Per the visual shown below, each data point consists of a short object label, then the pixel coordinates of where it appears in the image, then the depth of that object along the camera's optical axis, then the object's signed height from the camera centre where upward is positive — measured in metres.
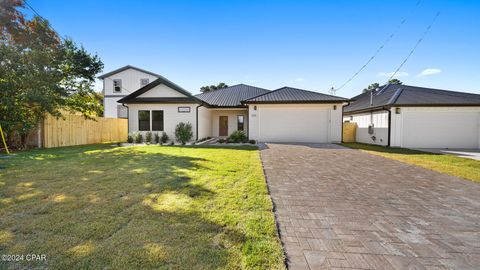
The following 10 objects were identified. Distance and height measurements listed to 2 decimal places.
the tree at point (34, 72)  8.70 +2.78
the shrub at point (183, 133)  12.75 -0.19
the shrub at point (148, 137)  13.38 -0.48
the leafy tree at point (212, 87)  43.44 +9.78
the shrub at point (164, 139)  13.28 -0.61
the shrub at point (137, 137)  13.30 -0.49
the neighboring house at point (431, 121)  11.85 +0.63
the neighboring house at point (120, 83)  22.14 +5.18
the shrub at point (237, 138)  13.24 -0.51
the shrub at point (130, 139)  13.35 -0.62
